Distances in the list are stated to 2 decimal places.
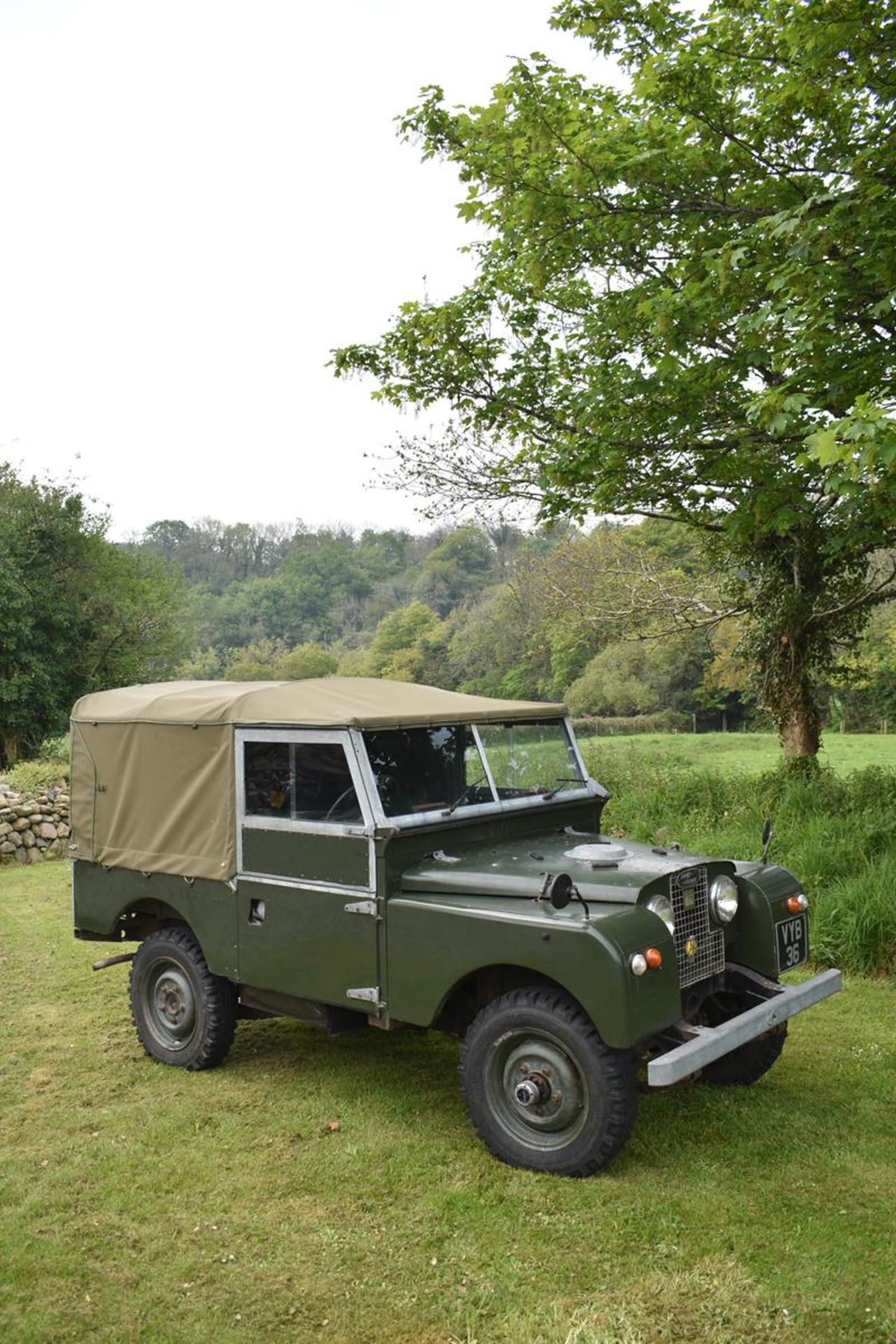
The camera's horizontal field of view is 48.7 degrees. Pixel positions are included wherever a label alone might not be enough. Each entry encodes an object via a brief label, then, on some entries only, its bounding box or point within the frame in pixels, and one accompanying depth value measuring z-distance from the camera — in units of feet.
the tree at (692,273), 21.76
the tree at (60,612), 73.15
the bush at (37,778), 48.75
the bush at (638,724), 95.86
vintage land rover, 14.19
